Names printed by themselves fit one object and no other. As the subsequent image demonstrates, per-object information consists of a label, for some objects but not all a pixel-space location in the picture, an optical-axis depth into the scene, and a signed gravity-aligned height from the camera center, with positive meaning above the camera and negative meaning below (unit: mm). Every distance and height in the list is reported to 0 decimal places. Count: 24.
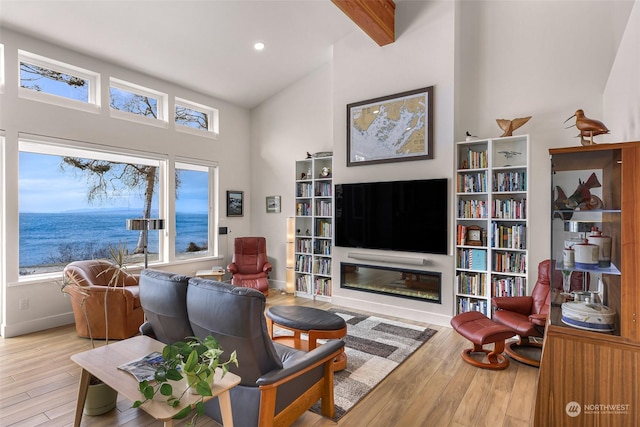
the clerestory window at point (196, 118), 5715 +1678
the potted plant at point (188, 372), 1390 -699
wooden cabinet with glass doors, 1796 -518
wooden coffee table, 1427 -829
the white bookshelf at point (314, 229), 5578 -288
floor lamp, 4188 -165
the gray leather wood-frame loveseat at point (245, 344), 1755 -755
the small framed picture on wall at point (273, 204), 6383 +155
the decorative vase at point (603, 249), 1971 -218
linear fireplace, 4430 -984
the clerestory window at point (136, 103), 4805 +1665
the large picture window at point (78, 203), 4195 +129
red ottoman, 3004 -1124
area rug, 2660 -1431
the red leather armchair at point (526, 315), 3090 -1038
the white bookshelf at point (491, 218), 3980 -68
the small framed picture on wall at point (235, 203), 6383 +176
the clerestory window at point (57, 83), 4044 +1660
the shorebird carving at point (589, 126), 2182 +562
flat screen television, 4305 -45
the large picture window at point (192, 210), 5746 +35
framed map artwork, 4406 +1175
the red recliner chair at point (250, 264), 5609 -911
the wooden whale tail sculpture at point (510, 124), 3953 +1055
